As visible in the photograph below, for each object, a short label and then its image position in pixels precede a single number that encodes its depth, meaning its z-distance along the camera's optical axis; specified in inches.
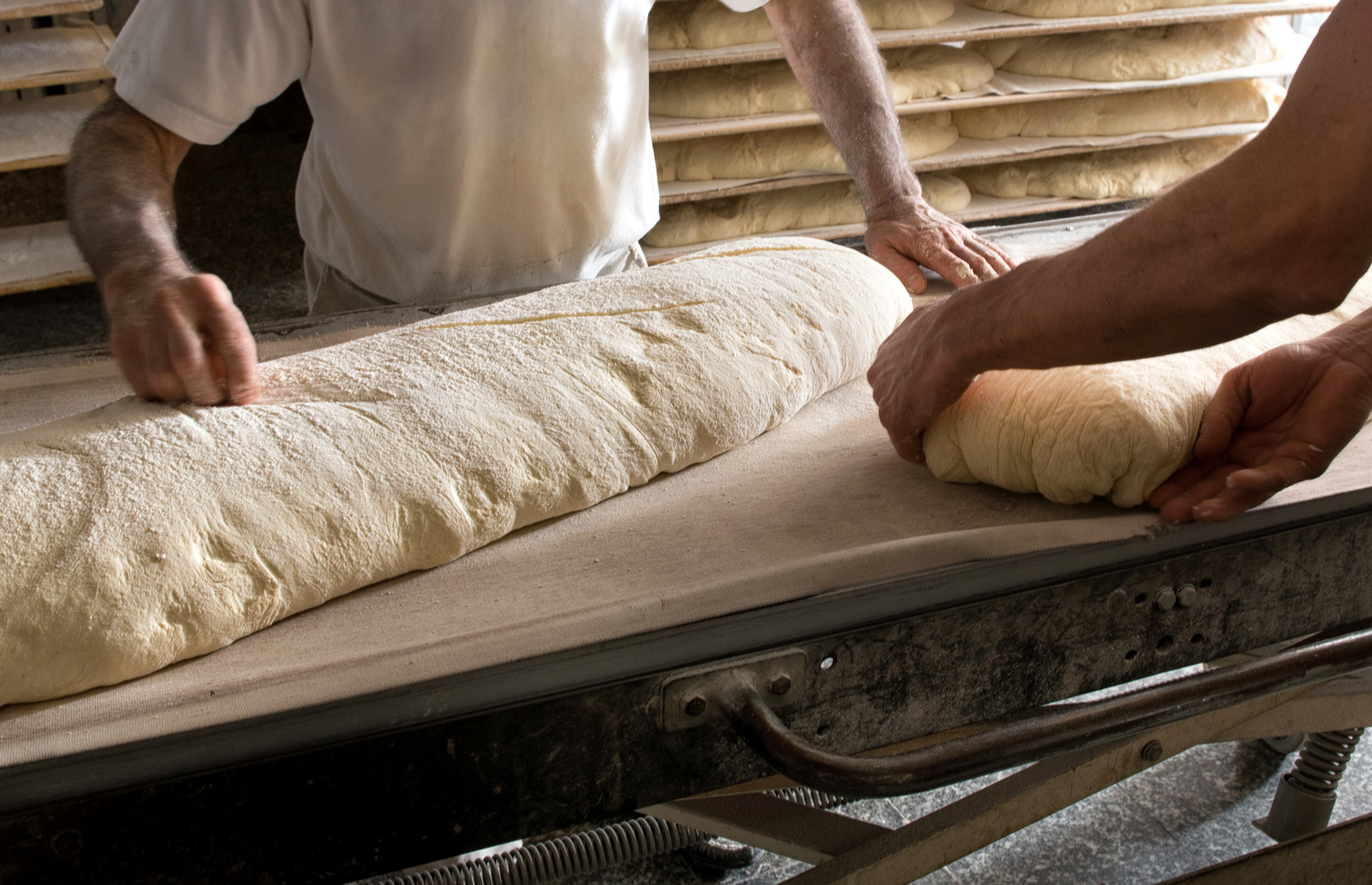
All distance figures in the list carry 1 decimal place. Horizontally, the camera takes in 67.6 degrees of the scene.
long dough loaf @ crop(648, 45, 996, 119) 119.7
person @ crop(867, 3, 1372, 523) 37.9
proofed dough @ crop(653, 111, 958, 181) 125.3
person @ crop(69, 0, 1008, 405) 63.5
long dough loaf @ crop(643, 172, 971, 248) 129.1
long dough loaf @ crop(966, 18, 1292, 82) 129.7
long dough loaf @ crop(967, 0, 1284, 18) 123.5
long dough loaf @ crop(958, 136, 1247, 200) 138.1
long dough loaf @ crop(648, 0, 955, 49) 115.5
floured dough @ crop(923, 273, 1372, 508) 46.9
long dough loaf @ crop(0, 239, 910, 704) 38.7
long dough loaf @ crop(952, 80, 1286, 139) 134.4
